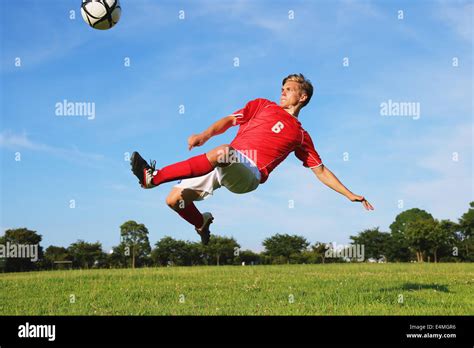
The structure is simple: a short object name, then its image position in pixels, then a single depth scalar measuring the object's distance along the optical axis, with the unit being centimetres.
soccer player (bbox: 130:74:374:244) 639
